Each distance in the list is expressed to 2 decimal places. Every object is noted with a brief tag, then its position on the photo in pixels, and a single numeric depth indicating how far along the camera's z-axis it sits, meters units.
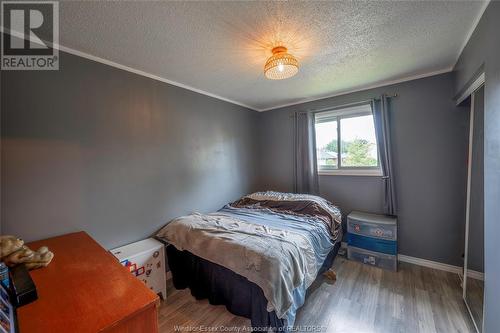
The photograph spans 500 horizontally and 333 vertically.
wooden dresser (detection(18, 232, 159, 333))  0.76
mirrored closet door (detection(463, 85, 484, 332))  1.58
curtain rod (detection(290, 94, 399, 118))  2.70
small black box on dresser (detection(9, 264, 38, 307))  0.84
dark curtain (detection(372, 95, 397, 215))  2.61
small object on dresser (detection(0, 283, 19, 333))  0.67
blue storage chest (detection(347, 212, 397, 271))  2.43
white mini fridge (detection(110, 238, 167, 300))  1.85
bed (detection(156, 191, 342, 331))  1.49
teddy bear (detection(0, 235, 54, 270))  1.12
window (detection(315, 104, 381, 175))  2.91
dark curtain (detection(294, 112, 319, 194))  3.27
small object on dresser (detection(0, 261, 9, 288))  0.90
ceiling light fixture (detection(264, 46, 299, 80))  1.61
